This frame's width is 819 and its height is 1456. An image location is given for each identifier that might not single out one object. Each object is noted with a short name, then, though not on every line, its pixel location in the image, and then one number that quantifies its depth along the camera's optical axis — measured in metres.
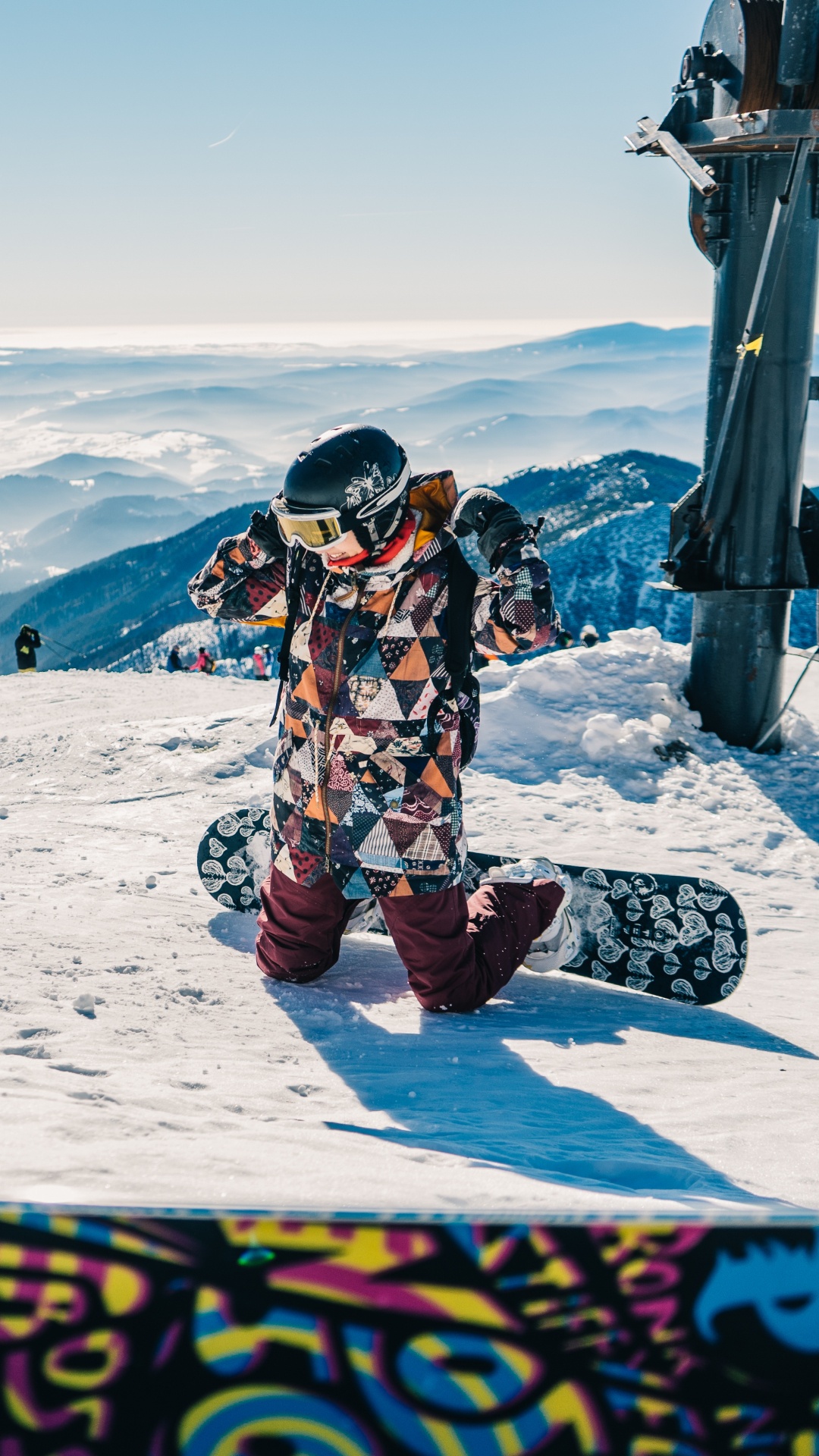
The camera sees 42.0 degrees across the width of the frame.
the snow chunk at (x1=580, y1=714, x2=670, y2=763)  7.27
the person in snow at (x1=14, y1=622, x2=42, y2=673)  15.05
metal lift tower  6.50
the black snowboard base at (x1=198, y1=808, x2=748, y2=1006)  3.91
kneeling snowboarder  3.02
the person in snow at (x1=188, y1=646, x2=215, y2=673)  16.98
